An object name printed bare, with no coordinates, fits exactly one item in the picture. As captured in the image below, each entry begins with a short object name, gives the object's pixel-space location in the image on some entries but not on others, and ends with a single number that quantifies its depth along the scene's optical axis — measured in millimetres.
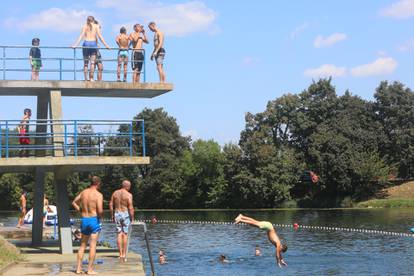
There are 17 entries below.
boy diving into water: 23847
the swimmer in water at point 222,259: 30797
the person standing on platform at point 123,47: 27312
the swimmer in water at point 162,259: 29984
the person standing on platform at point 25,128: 27027
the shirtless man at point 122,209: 21297
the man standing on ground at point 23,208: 39656
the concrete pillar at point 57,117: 26008
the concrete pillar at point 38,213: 29266
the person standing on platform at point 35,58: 26789
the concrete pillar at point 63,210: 26109
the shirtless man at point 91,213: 18234
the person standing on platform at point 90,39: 26953
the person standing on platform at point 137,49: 27297
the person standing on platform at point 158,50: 27219
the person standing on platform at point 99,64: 26961
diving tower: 25031
